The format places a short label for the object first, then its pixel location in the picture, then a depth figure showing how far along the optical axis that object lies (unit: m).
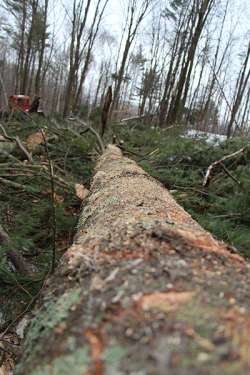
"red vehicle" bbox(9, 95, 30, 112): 13.39
